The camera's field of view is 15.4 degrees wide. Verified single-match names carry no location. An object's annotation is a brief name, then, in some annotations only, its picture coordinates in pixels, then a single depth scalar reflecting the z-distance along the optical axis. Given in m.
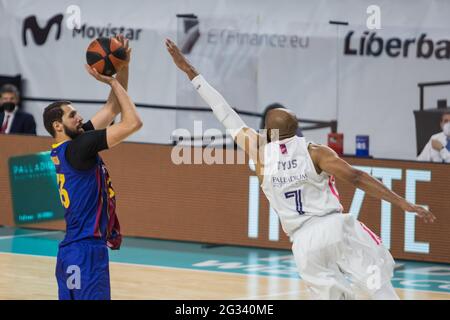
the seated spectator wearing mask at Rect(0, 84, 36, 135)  25.24
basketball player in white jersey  12.81
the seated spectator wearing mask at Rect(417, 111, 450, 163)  22.96
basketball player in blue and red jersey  12.41
